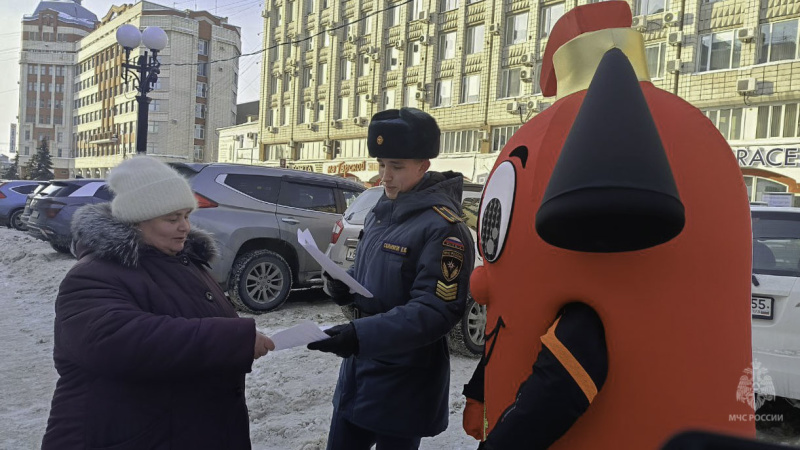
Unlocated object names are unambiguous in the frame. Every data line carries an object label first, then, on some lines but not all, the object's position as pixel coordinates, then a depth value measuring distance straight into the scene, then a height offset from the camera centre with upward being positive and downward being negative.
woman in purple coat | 1.67 -0.48
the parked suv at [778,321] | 3.82 -0.70
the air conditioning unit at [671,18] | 22.42 +7.40
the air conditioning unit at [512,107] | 27.06 +4.31
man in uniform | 2.01 -0.40
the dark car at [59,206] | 10.87 -0.68
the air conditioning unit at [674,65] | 22.20 +5.51
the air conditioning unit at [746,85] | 20.09 +4.46
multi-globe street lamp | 10.86 +2.49
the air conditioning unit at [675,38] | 22.09 +6.53
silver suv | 7.27 -0.51
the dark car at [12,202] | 18.44 -1.09
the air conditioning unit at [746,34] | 20.28 +6.30
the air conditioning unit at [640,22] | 23.11 +7.41
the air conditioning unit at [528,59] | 26.97 +6.56
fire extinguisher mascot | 1.22 -0.18
